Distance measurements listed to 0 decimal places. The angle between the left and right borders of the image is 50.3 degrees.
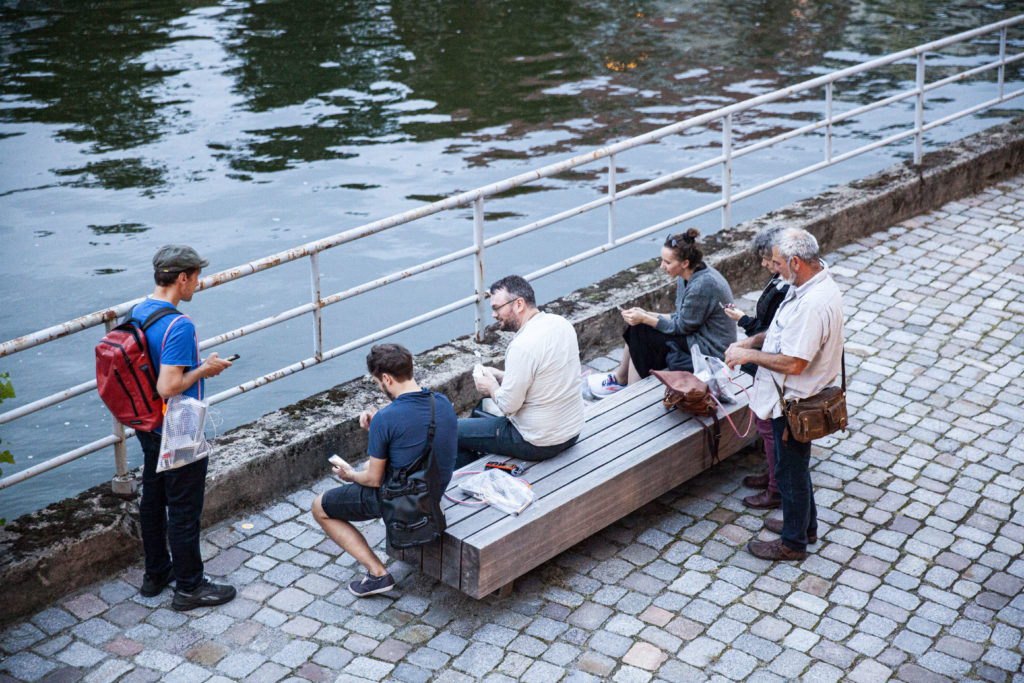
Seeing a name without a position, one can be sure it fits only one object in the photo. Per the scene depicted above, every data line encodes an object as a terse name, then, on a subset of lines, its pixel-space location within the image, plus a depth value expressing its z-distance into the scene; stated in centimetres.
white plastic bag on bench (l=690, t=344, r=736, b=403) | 666
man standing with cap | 526
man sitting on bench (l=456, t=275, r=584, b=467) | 583
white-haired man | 551
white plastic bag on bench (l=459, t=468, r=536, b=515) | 563
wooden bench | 544
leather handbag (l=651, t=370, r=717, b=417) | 639
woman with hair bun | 670
